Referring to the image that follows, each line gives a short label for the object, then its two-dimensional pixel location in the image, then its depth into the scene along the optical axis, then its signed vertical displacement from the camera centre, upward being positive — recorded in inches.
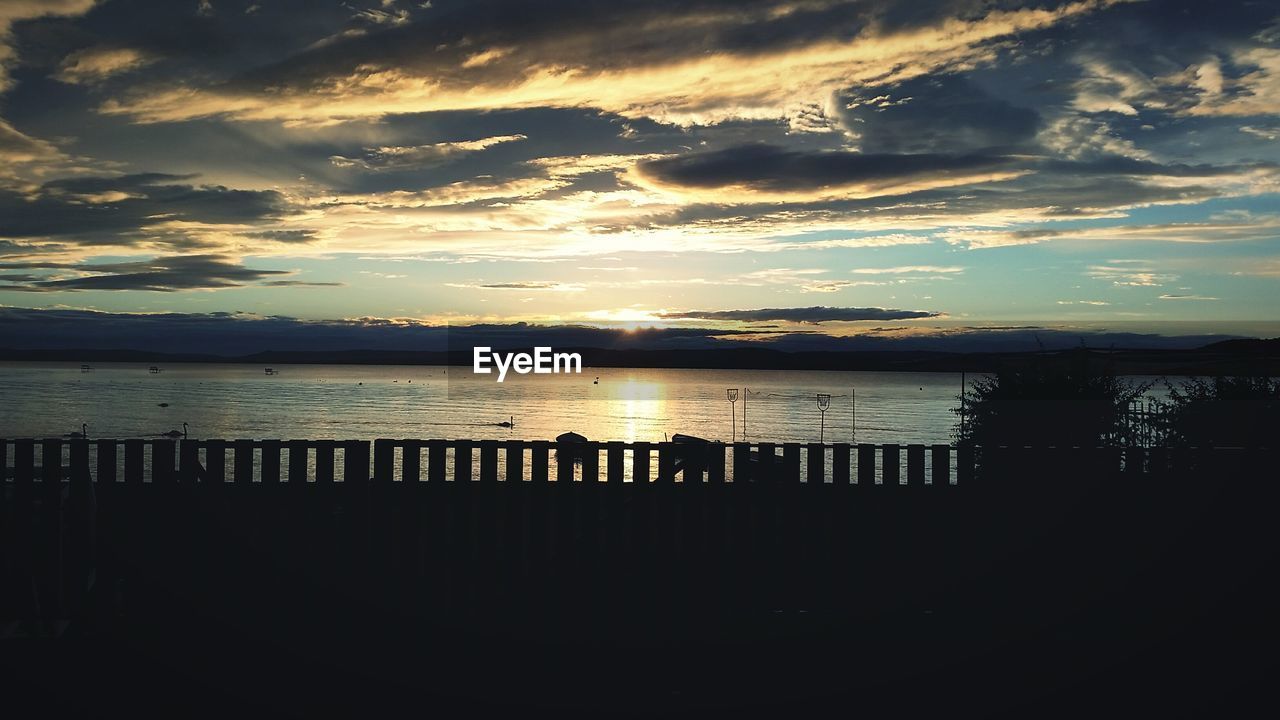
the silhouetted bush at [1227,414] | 734.5 -50.1
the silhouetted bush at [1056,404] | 828.0 -48.2
